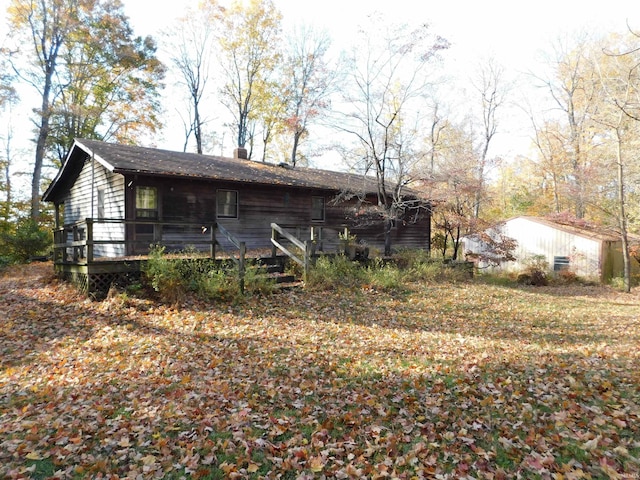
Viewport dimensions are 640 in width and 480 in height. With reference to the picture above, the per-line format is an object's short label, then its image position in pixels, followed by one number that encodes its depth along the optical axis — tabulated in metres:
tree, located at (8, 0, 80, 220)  22.34
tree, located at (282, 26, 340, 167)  28.66
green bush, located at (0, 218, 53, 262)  18.39
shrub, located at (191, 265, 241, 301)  9.30
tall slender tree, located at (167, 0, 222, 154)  28.90
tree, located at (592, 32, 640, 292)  15.49
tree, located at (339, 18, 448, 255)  15.62
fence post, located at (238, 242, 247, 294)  9.84
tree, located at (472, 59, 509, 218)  24.67
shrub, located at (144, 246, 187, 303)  8.93
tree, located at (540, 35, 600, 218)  22.55
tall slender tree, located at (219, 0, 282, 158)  28.95
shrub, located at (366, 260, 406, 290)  11.99
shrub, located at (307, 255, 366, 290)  11.27
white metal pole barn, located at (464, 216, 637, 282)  19.75
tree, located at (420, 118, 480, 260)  16.91
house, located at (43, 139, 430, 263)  13.50
